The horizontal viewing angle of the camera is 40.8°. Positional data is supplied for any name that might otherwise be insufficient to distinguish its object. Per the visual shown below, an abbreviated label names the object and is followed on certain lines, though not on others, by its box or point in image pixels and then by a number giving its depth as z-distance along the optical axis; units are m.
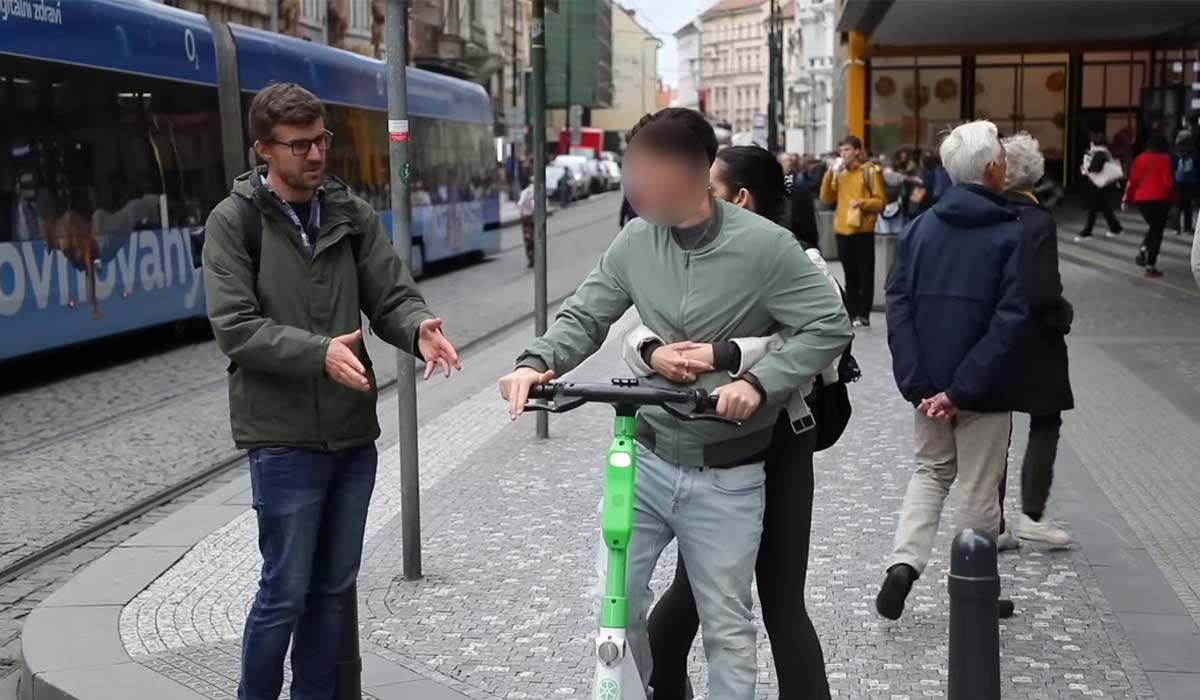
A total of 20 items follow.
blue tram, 12.57
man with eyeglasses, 3.99
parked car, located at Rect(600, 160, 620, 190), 73.62
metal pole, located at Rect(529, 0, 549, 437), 8.60
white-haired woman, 5.85
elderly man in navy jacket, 5.44
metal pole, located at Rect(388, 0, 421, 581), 5.86
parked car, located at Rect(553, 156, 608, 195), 62.16
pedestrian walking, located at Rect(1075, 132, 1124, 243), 23.98
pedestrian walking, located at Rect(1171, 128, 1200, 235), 23.67
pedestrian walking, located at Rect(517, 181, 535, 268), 26.77
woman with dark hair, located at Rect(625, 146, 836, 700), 4.07
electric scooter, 3.40
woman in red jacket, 19.36
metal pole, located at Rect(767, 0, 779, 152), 39.97
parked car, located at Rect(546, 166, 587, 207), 56.94
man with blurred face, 3.67
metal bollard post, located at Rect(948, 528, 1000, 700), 3.23
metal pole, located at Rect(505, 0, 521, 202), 52.59
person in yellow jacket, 14.46
